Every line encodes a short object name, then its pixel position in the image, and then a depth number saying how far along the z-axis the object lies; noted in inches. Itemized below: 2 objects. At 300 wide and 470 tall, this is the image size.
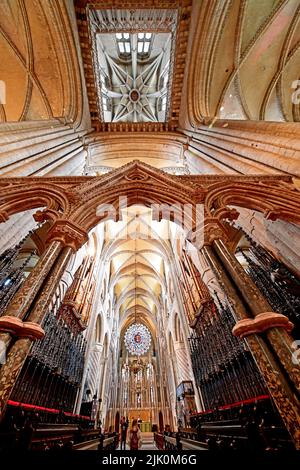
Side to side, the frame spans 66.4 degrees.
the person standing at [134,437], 338.8
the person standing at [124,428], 393.7
